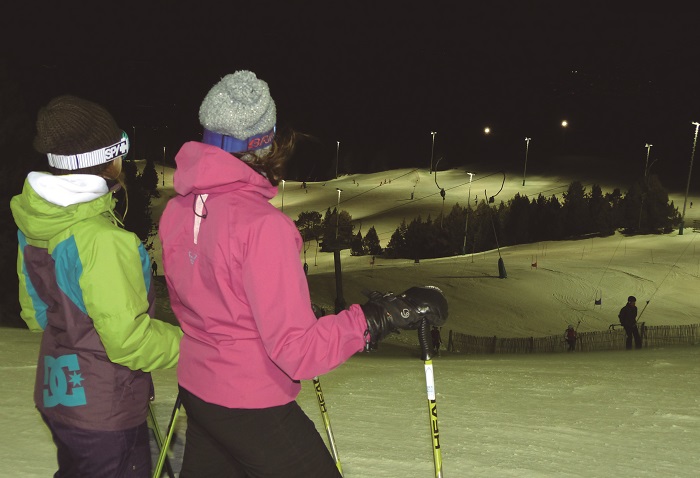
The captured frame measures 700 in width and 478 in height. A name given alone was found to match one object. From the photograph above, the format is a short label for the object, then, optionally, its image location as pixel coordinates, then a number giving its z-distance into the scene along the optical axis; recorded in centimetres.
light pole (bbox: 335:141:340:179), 13006
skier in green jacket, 253
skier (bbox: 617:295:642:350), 1736
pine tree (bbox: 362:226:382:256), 6425
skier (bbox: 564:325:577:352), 2134
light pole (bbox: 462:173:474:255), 6302
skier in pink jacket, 227
